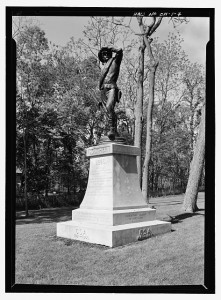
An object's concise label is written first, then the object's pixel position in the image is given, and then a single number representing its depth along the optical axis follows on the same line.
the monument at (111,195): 7.20
